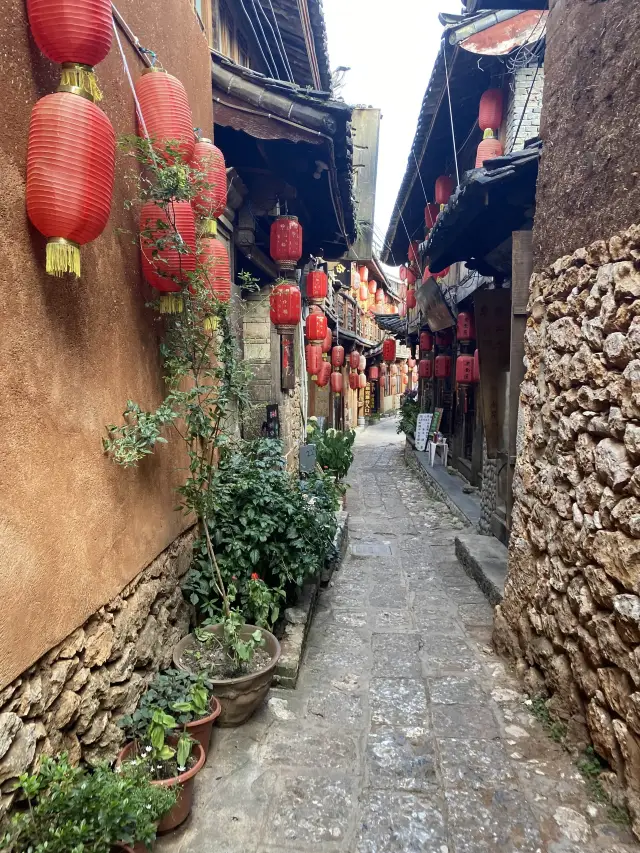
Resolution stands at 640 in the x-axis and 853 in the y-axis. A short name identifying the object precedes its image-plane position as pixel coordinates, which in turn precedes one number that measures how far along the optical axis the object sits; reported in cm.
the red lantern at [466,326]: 943
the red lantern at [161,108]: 285
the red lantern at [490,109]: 780
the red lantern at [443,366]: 1233
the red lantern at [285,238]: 607
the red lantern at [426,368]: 1444
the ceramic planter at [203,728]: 271
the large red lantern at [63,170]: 185
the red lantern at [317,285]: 927
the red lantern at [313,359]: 1047
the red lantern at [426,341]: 1453
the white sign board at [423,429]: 1321
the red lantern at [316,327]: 987
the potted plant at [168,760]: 237
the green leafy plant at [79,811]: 181
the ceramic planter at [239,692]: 304
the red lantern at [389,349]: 2156
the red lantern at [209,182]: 328
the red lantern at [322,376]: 1166
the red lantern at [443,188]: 1040
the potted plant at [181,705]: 266
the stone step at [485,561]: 496
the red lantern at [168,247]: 278
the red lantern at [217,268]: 343
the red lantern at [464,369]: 927
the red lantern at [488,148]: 745
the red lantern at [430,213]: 1194
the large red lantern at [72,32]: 185
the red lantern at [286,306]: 650
